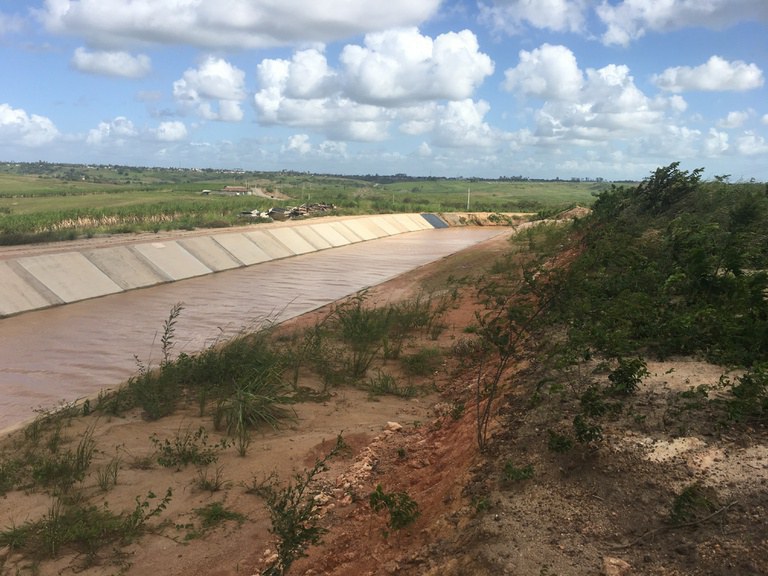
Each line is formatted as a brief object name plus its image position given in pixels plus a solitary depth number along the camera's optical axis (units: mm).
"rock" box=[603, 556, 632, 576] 3256
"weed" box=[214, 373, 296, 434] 7344
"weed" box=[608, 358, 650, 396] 4934
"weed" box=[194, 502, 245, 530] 5316
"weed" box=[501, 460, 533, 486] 4398
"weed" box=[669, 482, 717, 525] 3479
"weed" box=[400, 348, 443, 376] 9781
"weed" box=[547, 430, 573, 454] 4488
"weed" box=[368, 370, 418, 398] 8797
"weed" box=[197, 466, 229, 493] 5930
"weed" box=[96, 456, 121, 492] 5875
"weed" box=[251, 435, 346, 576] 3986
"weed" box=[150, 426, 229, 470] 6426
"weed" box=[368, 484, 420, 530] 4539
